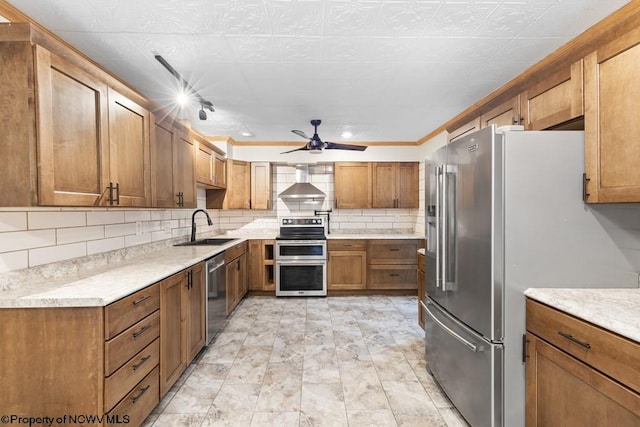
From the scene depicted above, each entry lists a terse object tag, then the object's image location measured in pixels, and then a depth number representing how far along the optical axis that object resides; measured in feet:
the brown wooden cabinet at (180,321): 6.42
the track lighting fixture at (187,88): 7.02
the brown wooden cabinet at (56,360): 4.49
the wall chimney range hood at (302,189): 15.64
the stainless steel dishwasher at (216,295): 9.18
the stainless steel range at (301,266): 14.49
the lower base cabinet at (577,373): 3.50
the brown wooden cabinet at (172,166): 7.95
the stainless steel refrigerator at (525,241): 5.04
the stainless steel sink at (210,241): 12.17
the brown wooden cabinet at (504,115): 6.84
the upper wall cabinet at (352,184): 15.93
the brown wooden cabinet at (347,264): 14.74
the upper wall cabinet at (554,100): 5.32
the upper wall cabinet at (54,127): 4.46
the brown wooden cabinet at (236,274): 11.49
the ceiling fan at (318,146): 11.94
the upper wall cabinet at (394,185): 15.87
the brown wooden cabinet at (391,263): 14.75
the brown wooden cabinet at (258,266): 14.70
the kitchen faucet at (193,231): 12.20
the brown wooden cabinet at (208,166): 11.55
